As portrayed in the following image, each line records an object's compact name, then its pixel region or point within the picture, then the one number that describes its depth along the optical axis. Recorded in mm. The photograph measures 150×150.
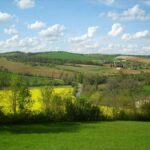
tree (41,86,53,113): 35535
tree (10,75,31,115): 36265
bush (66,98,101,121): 35639
